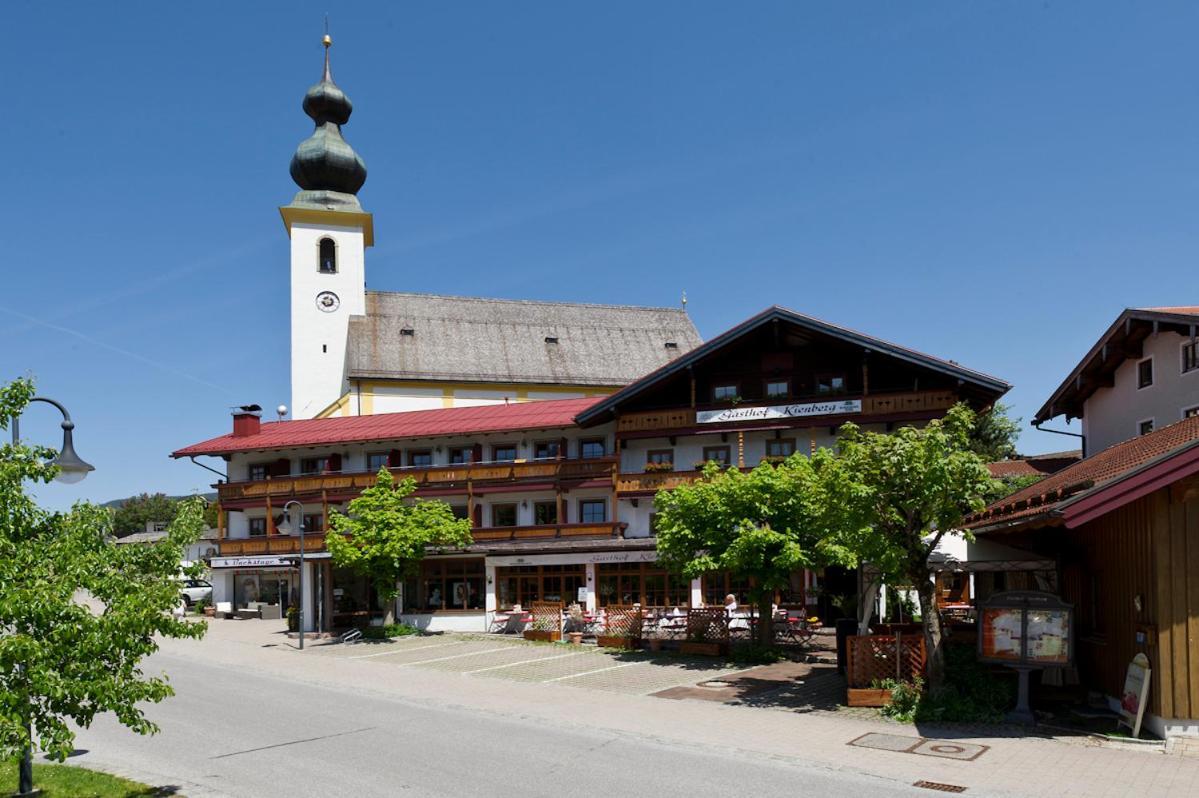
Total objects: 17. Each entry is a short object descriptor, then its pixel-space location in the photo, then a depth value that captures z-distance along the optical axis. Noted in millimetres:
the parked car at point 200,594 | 49906
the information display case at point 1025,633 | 15641
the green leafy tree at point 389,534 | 33156
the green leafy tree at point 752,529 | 23781
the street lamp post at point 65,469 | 11633
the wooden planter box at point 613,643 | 28584
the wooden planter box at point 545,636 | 31656
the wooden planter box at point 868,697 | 17375
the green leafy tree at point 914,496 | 16609
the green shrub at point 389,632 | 34250
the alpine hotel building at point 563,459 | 35031
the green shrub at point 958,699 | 16094
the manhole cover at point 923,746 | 13836
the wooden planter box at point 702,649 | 25797
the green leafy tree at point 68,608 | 9852
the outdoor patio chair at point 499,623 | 35494
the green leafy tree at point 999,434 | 56219
